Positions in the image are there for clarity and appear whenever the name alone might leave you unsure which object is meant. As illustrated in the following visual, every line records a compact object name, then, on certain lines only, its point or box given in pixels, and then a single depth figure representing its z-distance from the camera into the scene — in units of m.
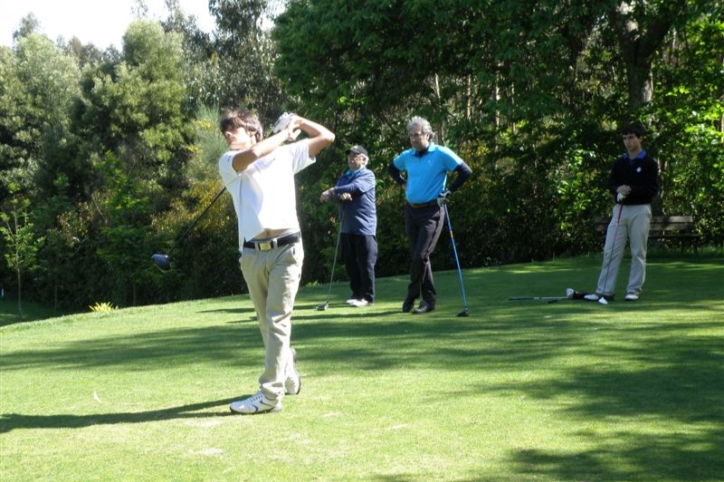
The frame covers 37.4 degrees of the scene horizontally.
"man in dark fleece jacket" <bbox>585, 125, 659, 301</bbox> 12.80
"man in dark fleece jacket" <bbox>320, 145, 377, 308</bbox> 13.95
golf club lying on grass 13.41
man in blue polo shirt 12.26
